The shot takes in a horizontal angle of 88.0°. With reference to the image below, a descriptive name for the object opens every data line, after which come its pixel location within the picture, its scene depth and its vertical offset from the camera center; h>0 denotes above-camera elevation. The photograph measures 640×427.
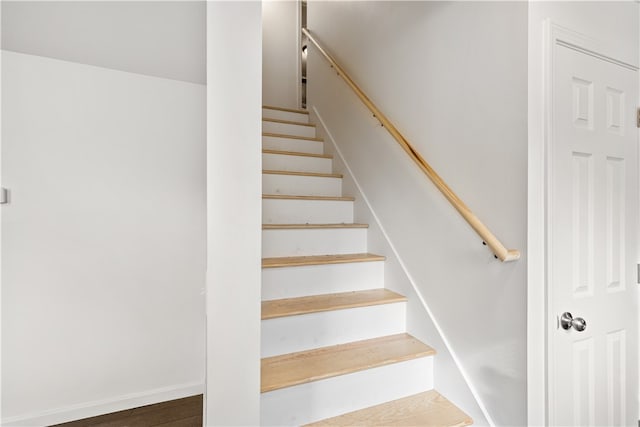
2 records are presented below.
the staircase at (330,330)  1.43 -0.60
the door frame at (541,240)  1.27 -0.11
